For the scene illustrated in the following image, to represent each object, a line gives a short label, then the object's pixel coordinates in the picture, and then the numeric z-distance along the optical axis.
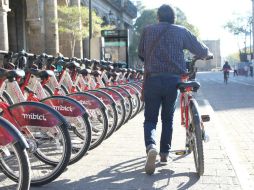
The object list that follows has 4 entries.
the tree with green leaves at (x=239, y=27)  76.32
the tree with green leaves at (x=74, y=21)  25.11
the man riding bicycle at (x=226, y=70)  32.03
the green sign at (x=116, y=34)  21.59
